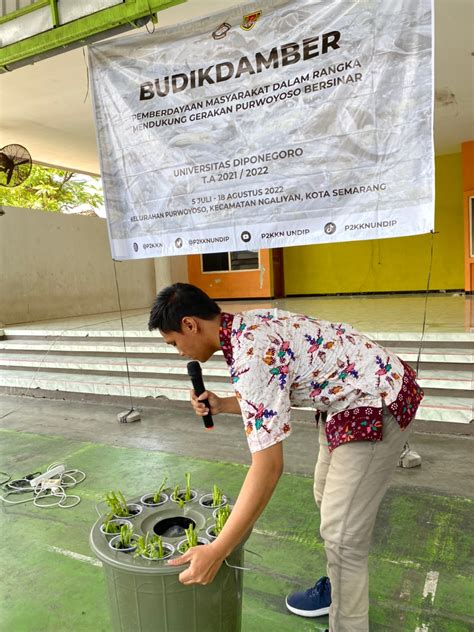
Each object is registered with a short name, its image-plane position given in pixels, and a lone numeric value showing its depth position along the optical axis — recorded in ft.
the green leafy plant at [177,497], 5.43
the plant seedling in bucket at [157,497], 5.69
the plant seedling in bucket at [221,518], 4.84
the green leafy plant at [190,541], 4.62
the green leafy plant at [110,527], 5.06
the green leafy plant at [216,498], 5.38
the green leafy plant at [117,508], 5.32
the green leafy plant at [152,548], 4.53
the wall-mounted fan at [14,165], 20.11
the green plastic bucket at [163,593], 4.44
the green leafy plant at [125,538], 4.79
